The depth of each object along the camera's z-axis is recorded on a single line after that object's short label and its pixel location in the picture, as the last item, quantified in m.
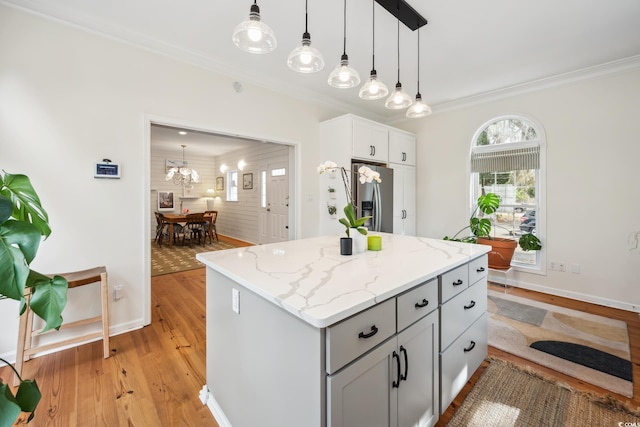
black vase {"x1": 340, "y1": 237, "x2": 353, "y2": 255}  1.78
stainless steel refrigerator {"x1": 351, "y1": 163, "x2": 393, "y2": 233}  3.86
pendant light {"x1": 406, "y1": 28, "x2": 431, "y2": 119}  2.27
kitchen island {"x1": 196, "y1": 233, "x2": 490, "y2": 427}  0.98
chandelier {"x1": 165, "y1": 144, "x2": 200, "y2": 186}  7.29
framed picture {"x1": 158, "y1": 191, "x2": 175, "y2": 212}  7.98
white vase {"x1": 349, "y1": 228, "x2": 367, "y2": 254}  1.85
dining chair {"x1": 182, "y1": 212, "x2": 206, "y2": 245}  6.47
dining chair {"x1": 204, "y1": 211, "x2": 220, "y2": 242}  7.02
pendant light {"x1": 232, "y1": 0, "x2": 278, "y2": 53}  1.39
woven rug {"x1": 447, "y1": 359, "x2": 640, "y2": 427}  1.57
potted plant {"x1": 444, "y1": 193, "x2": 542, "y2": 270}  3.63
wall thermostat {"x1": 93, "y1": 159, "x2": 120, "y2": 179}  2.44
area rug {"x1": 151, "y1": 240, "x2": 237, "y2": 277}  4.67
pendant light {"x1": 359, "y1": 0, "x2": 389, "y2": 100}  1.98
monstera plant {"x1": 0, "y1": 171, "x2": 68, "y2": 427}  0.60
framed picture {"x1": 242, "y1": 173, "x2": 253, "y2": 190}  7.22
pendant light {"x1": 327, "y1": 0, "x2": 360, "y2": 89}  1.78
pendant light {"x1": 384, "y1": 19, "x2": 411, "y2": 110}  2.12
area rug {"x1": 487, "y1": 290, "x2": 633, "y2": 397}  2.01
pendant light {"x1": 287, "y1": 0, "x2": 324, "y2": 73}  1.56
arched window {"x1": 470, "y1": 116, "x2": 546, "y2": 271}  3.72
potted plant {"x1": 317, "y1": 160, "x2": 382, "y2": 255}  1.84
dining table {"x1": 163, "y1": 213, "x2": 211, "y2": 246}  6.30
